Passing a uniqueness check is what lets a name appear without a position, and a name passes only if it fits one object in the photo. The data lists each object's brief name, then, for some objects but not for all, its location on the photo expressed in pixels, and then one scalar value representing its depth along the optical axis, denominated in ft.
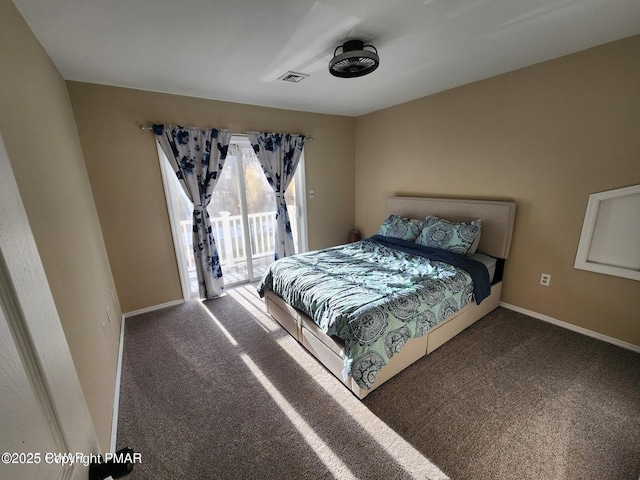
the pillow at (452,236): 9.07
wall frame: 6.88
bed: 5.97
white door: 1.28
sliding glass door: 10.66
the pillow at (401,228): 10.65
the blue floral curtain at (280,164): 11.43
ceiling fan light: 5.89
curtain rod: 8.99
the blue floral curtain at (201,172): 9.54
